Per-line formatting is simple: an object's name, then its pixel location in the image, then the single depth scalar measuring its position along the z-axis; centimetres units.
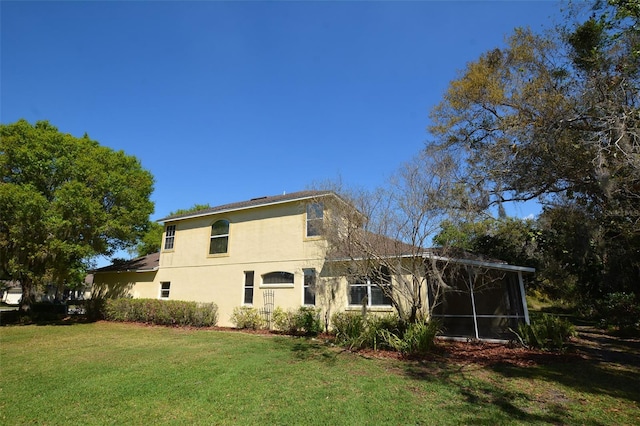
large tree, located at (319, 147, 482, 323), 1001
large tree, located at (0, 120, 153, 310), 1580
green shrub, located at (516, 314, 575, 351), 1059
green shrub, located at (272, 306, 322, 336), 1388
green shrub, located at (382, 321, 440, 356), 970
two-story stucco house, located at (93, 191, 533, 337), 1406
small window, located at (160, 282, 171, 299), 1992
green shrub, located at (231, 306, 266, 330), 1560
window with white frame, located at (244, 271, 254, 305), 1656
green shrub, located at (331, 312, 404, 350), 1066
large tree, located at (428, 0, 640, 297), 829
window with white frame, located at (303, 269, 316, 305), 1468
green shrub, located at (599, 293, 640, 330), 1406
